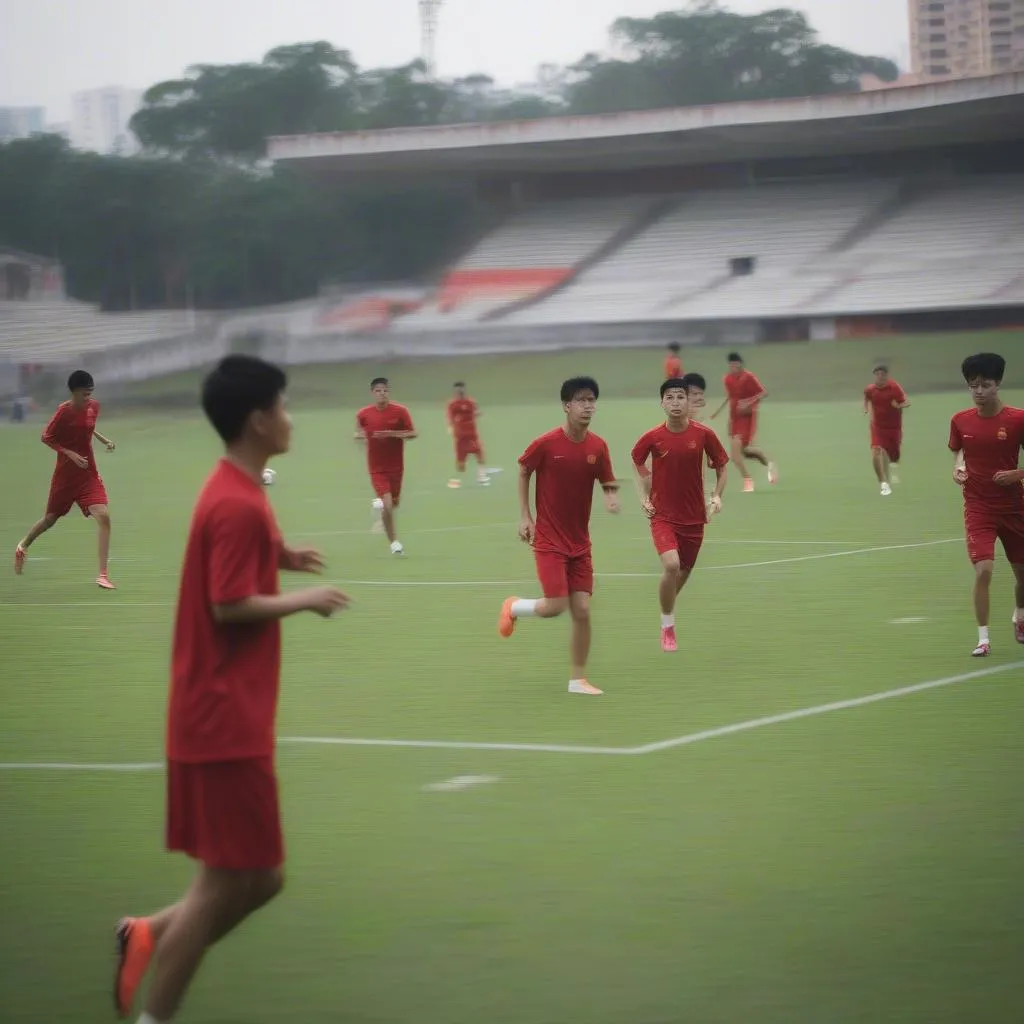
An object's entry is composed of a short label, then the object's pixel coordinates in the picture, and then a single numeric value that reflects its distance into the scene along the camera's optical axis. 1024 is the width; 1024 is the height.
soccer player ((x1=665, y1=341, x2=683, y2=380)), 36.14
